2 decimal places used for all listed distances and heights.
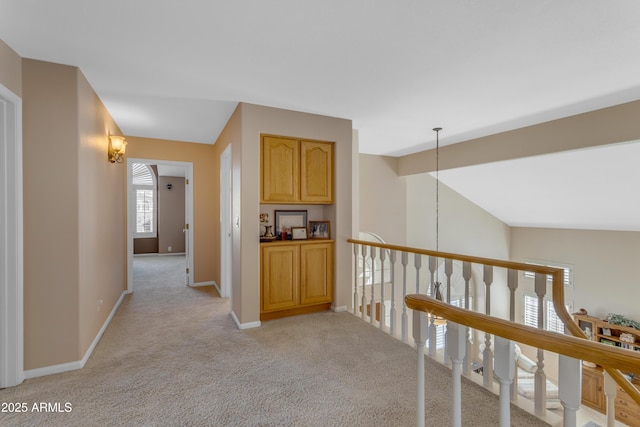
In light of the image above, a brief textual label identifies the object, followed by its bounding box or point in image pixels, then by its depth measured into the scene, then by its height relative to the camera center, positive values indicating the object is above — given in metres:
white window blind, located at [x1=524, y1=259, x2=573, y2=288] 6.46 -1.34
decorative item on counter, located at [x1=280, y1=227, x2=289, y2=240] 3.56 -0.25
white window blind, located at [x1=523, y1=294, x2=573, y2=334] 7.07 -2.42
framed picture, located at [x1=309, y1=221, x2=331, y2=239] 3.72 -0.22
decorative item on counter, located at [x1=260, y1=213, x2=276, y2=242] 3.38 -0.21
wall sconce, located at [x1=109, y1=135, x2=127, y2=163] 3.37 +0.75
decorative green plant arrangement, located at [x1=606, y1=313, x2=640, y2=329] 5.42 -2.05
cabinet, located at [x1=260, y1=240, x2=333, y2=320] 3.27 -0.75
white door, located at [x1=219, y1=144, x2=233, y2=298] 4.14 -0.16
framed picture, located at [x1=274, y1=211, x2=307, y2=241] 3.59 -0.10
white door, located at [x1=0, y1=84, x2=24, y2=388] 2.07 -0.21
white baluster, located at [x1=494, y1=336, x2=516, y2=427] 0.88 -0.48
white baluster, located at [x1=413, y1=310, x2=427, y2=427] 1.11 -0.52
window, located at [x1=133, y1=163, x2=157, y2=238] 8.29 +0.32
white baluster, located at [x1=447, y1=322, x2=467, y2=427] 0.99 -0.49
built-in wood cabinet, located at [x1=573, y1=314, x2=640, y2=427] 5.06 -3.10
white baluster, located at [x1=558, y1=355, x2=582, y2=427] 0.77 -0.46
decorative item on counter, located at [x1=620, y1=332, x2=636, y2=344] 5.25 -2.27
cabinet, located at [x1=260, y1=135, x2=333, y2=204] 3.28 +0.48
